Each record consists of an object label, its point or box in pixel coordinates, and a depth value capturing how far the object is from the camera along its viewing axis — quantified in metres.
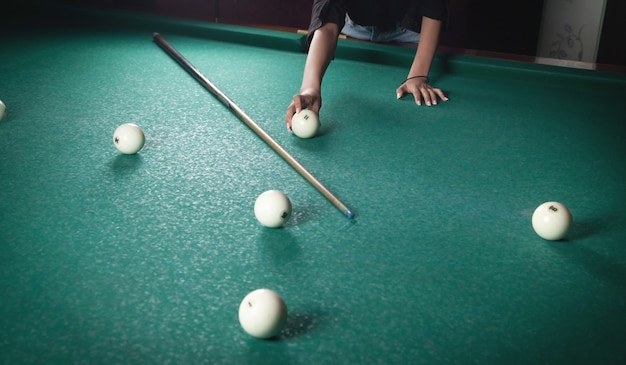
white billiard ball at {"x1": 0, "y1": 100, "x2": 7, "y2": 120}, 1.91
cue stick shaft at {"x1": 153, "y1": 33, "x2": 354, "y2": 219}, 1.42
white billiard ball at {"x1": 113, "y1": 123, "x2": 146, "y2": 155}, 1.65
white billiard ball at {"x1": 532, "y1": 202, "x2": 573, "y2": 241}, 1.29
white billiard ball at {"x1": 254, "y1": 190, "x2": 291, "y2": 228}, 1.27
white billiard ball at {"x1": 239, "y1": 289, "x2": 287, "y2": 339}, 0.90
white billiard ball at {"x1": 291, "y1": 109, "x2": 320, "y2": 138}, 1.88
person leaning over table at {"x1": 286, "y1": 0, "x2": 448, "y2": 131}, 2.21
